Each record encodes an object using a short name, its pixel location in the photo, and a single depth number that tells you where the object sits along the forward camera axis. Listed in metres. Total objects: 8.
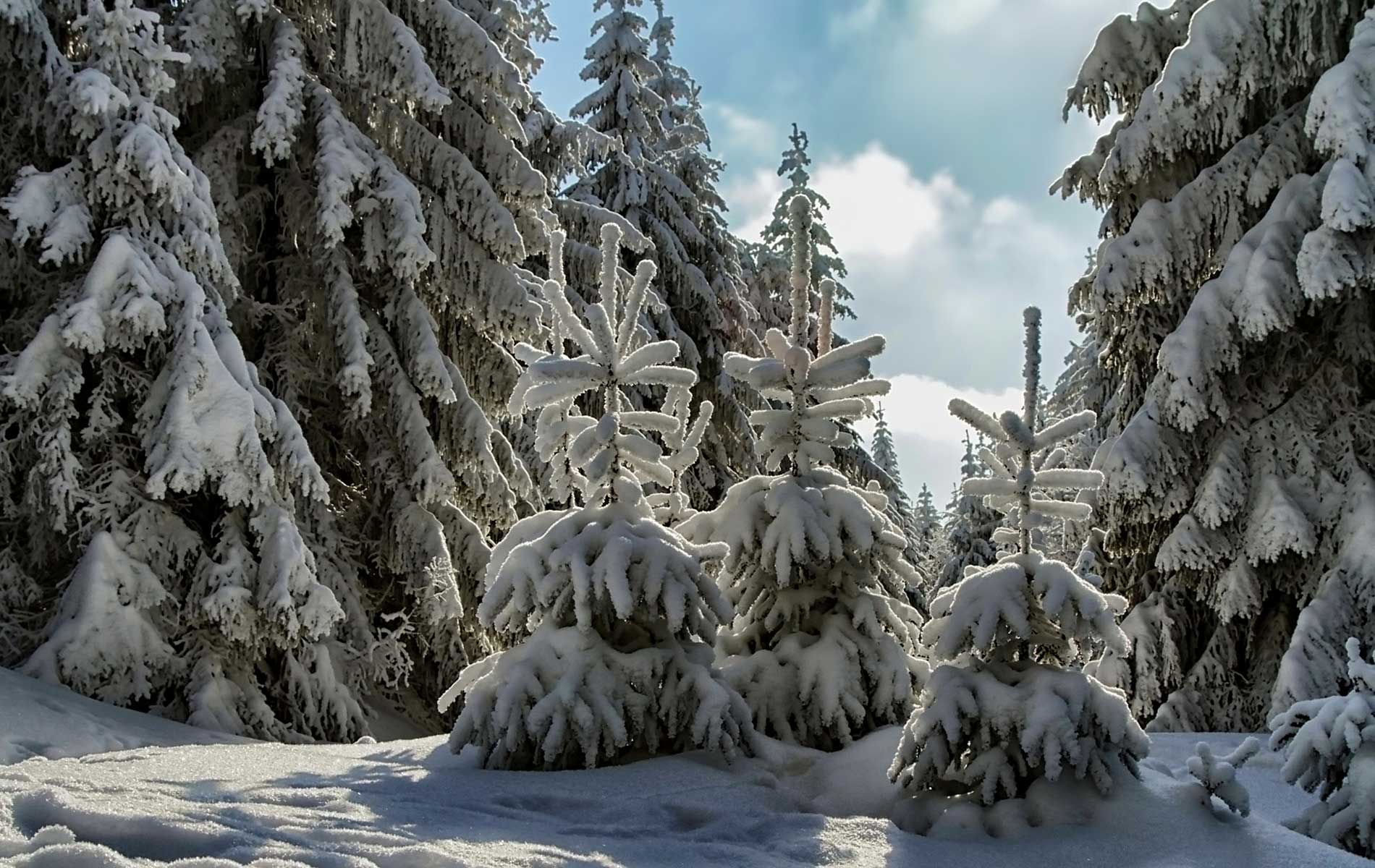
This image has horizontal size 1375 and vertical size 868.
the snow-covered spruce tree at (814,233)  20.36
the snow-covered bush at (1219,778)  3.70
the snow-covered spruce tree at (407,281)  9.49
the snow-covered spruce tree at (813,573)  5.12
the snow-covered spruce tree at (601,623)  4.44
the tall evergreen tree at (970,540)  19.44
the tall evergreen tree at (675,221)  16.69
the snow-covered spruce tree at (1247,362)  7.96
